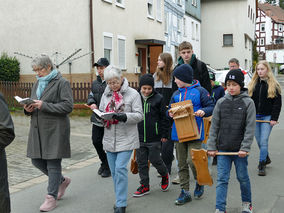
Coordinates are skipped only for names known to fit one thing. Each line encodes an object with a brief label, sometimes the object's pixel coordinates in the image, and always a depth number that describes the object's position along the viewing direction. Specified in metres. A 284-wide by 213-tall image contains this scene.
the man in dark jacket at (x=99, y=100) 6.45
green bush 18.05
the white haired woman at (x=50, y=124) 4.90
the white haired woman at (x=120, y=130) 4.67
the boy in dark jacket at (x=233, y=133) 4.42
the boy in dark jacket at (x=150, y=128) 5.29
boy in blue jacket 4.98
